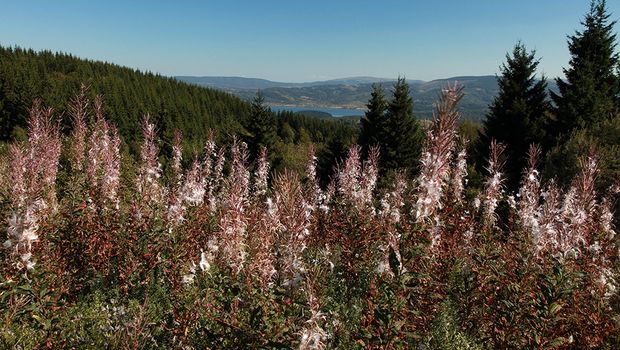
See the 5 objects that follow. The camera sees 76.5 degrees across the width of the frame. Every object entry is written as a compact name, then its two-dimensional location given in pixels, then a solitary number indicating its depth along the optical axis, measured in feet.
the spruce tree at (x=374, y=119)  94.58
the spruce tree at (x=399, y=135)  92.73
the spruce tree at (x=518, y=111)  76.89
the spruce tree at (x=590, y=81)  76.28
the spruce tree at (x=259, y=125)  122.31
